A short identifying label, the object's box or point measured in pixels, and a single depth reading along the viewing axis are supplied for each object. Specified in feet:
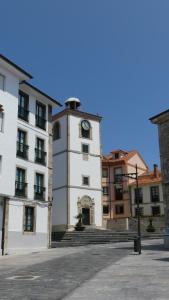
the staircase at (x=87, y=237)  102.83
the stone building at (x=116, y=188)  186.80
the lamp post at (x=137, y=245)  63.46
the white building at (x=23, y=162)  78.23
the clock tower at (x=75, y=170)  129.29
